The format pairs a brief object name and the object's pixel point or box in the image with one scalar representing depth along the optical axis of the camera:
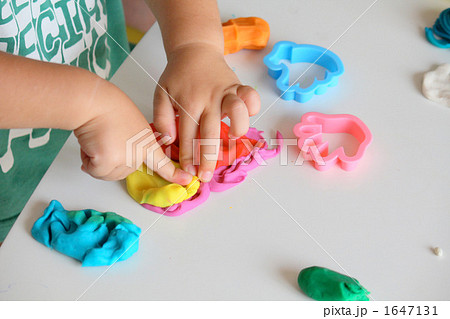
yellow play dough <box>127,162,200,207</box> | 0.58
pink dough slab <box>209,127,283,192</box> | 0.60
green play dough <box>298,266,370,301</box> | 0.49
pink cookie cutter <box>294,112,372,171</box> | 0.61
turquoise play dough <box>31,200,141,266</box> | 0.54
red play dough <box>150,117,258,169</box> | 0.62
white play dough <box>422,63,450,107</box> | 0.67
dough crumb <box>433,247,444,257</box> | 0.53
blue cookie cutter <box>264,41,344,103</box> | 0.68
